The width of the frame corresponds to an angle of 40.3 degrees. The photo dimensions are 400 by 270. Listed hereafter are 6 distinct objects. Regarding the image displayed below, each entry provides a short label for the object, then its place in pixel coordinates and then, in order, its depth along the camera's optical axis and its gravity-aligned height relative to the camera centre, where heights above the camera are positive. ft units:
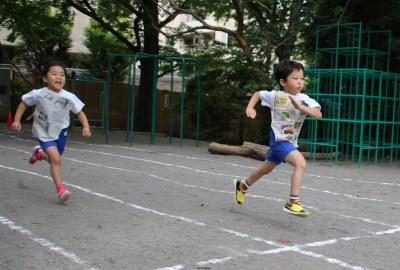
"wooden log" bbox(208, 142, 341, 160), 38.83 -2.73
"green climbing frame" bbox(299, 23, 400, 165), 42.09 +1.66
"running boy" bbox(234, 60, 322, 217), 18.04 +0.17
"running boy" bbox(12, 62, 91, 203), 19.45 -0.31
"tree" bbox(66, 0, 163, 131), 59.67 +9.69
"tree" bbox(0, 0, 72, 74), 64.71 +10.56
